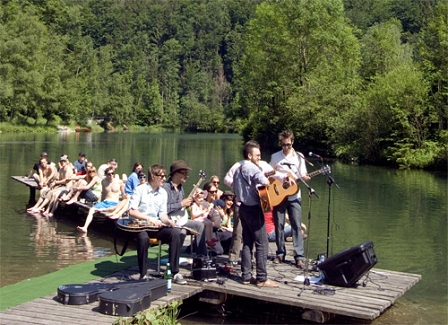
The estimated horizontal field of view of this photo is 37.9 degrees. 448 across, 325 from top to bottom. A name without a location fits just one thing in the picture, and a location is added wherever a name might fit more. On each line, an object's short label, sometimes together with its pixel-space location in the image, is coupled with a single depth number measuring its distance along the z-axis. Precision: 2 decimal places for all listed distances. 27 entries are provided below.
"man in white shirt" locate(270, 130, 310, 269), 8.91
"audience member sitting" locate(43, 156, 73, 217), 15.43
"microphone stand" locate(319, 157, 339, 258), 8.32
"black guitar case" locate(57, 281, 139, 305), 6.96
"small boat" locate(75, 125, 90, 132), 76.82
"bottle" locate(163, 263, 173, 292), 7.63
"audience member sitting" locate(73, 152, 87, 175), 16.74
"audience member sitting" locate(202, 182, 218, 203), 10.39
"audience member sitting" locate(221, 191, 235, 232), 10.39
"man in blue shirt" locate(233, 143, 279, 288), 7.71
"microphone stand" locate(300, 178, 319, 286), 7.96
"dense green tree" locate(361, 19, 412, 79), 43.03
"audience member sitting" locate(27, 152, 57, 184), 16.76
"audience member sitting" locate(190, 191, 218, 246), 9.34
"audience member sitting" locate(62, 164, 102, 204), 14.71
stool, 8.06
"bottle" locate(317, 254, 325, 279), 8.97
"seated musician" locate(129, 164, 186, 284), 7.86
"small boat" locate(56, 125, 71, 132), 71.06
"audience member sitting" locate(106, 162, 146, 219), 12.78
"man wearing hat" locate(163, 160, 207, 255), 8.54
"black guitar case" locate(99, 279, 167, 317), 6.61
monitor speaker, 7.67
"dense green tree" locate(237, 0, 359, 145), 43.06
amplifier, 8.10
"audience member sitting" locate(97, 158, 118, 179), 13.46
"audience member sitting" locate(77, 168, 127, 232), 13.34
